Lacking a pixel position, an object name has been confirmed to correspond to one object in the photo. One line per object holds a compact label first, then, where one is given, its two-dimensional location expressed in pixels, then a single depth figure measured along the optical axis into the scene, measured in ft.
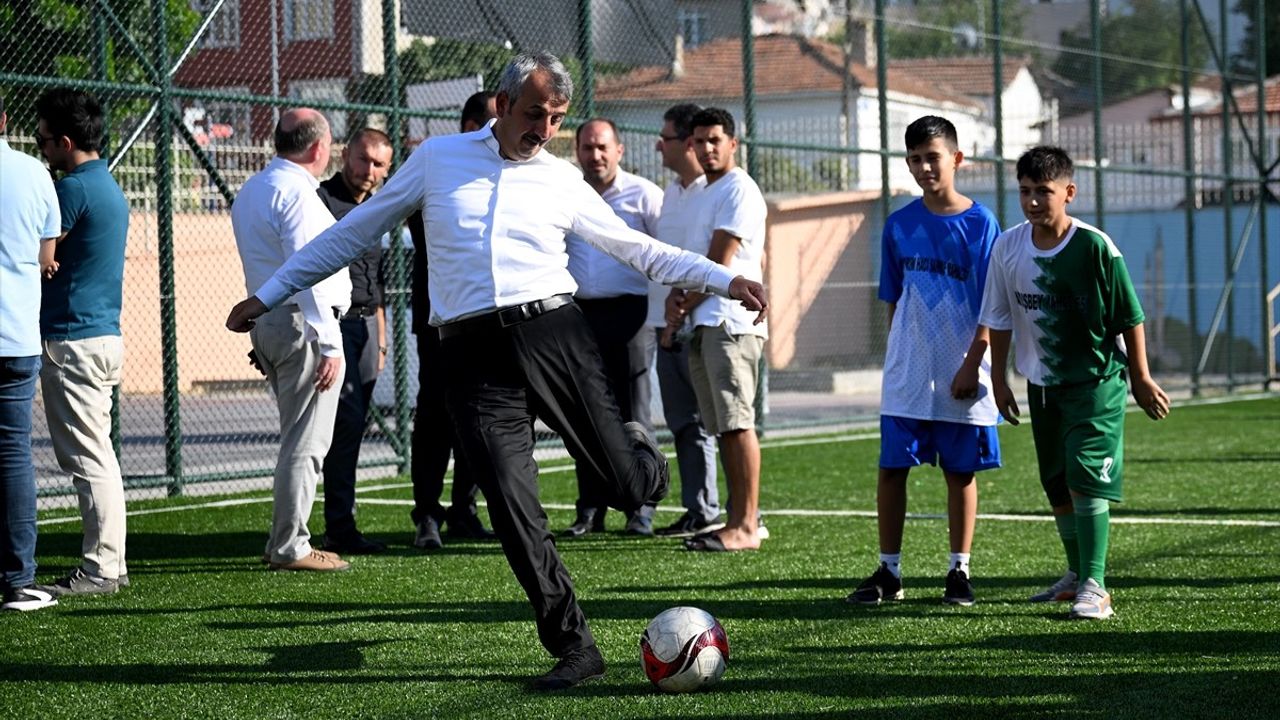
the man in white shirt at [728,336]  24.70
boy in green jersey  18.92
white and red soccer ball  15.11
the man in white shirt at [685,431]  27.07
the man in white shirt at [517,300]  15.62
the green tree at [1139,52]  67.62
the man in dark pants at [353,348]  25.27
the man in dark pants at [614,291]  26.50
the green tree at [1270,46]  125.80
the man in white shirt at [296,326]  22.41
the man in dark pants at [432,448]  25.34
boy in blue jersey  20.15
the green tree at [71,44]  32.04
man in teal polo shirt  20.81
